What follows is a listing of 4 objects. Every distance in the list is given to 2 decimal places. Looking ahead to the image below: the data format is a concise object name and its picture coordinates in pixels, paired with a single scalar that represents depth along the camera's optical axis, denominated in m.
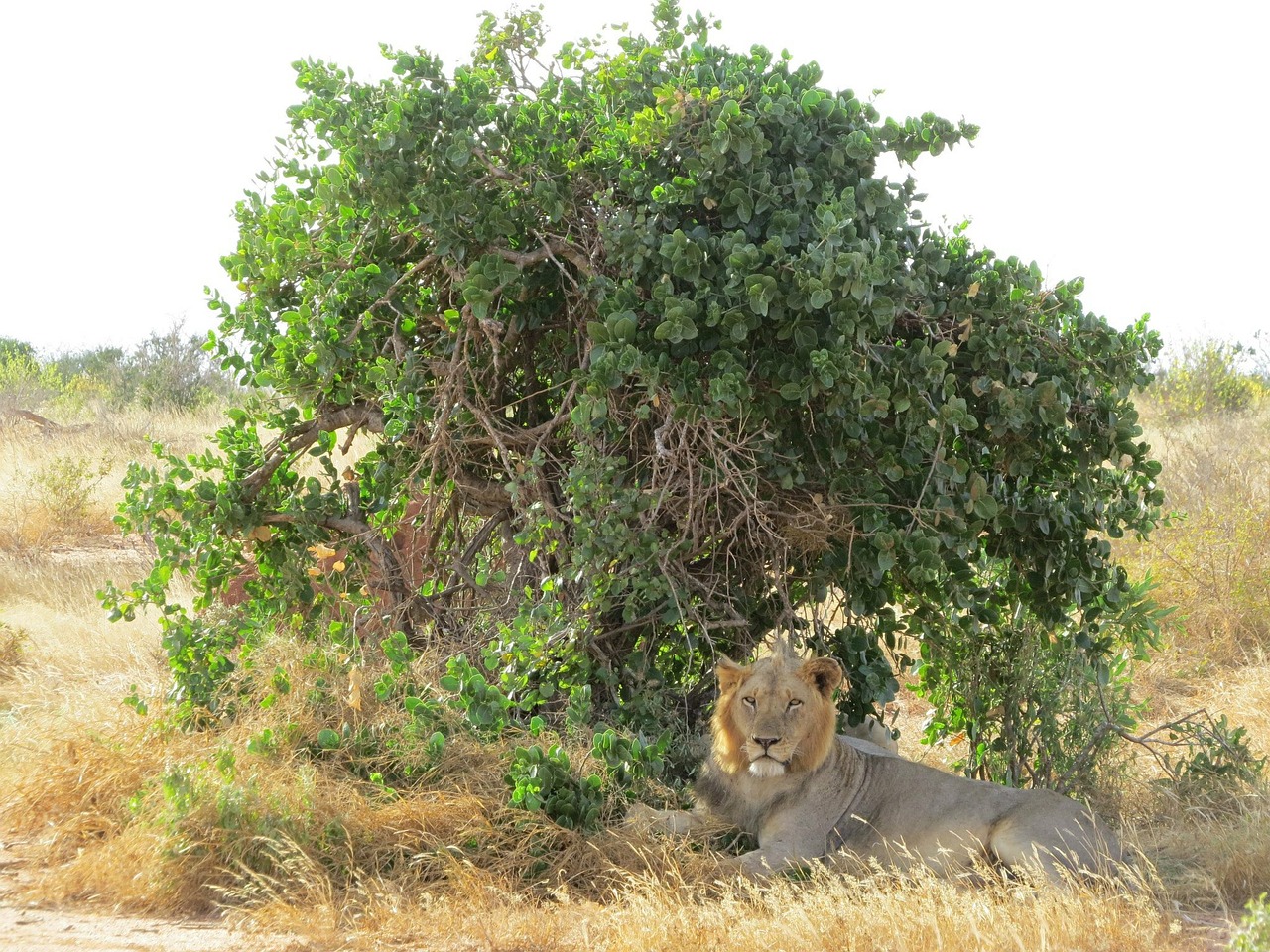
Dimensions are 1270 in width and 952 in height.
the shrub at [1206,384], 49.78
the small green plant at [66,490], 35.06
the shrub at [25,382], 57.43
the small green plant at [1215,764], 15.00
